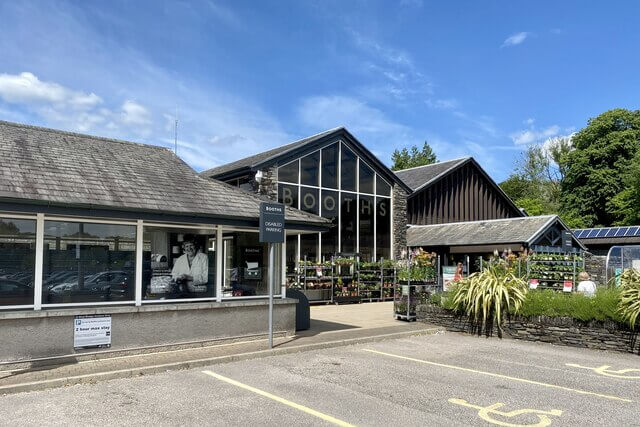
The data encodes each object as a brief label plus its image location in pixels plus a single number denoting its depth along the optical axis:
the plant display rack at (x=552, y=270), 14.64
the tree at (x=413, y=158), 70.38
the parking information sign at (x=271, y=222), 10.28
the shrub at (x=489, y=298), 12.51
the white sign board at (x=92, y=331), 9.00
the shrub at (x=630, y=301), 10.45
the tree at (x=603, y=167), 42.53
